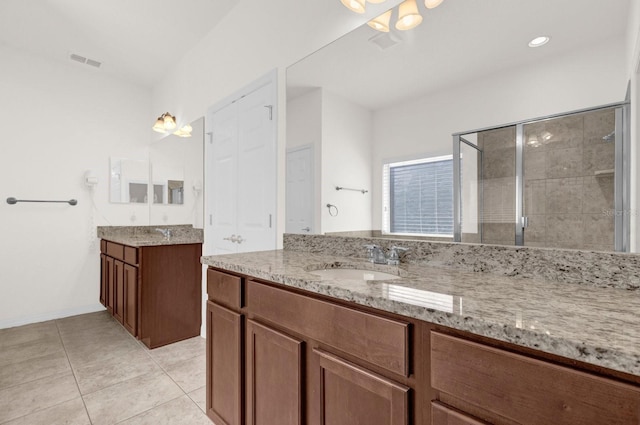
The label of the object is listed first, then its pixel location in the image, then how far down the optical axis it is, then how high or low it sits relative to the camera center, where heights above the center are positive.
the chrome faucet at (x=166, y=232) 3.14 -0.23
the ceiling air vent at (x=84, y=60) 3.13 +1.62
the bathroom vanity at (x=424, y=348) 0.51 -0.31
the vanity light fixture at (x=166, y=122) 3.23 +0.97
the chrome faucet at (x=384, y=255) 1.29 -0.19
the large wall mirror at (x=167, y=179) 2.92 +0.37
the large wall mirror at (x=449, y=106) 0.90 +0.42
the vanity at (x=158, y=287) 2.43 -0.65
